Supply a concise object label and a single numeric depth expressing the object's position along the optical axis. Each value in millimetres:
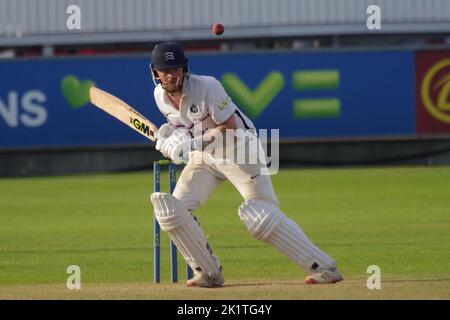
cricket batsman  15805
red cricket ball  16717
